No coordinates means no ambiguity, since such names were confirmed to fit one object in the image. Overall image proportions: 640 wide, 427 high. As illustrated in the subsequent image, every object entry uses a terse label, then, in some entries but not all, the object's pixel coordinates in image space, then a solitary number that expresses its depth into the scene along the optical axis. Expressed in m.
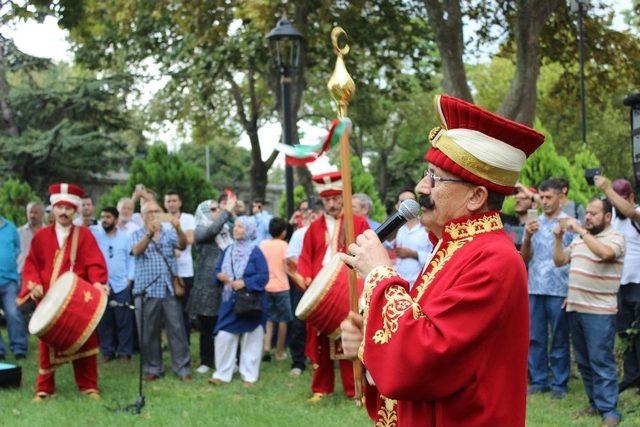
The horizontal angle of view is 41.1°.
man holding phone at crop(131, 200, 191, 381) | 9.45
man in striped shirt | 6.88
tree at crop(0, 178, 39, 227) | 16.02
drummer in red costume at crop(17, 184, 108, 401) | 8.38
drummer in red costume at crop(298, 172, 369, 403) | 8.26
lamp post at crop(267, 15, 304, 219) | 12.22
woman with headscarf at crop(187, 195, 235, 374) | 9.88
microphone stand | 7.70
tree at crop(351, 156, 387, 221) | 17.84
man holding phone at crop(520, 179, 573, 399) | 7.84
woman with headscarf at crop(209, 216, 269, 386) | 9.38
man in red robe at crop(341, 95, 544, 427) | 2.63
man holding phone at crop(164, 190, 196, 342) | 10.31
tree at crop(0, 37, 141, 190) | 22.38
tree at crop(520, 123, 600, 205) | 11.99
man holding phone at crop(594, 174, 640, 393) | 7.49
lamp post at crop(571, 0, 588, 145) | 14.16
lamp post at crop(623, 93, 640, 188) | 6.77
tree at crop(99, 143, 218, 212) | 13.71
